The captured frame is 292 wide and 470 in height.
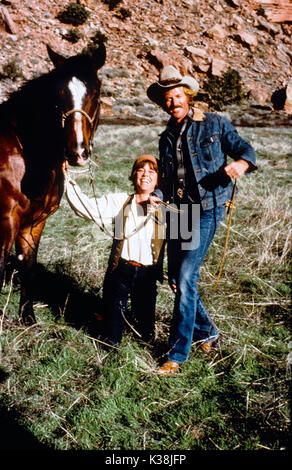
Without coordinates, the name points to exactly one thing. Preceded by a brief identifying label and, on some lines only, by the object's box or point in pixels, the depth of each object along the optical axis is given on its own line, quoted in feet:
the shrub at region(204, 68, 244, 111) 70.63
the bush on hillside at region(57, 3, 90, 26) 93.05
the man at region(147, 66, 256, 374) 9.25
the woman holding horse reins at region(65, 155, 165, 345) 9.87
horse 9.18
